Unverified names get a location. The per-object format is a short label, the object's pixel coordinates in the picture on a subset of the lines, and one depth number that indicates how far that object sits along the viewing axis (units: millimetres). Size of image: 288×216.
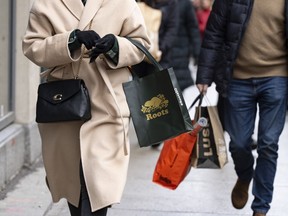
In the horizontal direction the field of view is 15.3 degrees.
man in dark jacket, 7021
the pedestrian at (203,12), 22066
